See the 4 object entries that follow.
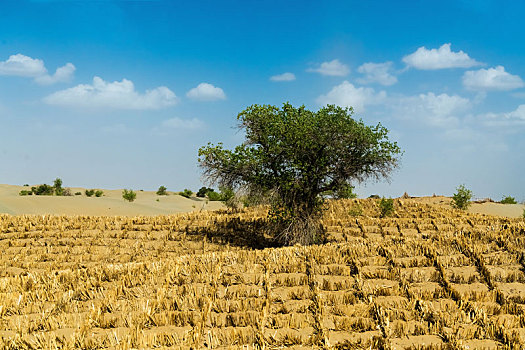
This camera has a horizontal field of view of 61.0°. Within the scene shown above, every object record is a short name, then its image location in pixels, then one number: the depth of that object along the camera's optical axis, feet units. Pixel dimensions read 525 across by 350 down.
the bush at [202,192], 184.06
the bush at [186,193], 179.52
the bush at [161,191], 183.08
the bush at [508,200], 124.26
